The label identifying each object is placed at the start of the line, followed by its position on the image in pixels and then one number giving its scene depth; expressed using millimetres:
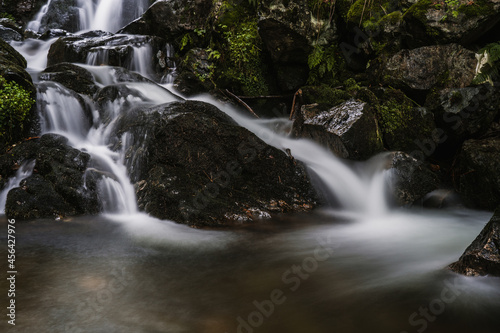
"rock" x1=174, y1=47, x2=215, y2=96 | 9109
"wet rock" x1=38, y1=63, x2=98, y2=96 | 7137
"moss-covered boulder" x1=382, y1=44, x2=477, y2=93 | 6906
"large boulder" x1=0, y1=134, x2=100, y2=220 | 4203
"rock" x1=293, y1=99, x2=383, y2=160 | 5648
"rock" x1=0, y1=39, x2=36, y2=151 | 5316
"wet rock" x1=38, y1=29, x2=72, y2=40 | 12911
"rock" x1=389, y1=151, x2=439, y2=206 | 5269
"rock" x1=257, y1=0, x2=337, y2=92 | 7559
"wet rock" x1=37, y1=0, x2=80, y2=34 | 15430
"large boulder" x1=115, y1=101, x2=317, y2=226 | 4500
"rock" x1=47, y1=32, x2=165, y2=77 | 9672
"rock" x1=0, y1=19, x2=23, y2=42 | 12675
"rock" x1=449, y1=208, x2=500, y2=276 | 2516
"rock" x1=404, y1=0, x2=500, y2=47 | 6754
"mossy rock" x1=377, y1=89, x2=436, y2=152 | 6457
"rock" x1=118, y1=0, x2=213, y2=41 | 11414
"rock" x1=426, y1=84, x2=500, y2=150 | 6238
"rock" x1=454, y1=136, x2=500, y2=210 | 5215
